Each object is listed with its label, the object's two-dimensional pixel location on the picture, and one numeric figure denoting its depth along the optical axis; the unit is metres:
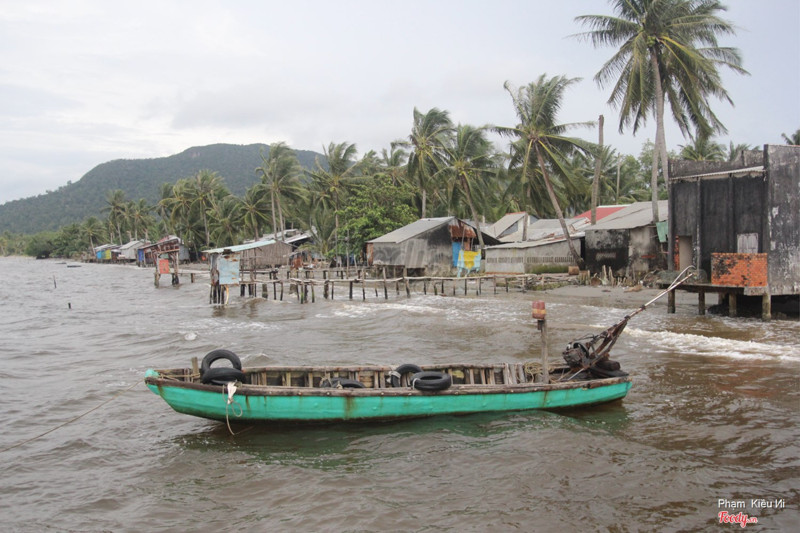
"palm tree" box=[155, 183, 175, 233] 66.53
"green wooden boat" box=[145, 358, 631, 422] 8.39
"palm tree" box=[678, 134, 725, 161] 38.65
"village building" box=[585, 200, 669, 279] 25.78
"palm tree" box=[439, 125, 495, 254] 33.38
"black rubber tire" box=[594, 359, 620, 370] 9.94
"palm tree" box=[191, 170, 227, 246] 63.78
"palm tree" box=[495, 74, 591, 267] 27.59
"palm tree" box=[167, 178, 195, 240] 64.69
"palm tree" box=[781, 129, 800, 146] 36.66
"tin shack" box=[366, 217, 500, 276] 33.56
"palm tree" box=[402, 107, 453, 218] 36.09
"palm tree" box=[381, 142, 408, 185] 46.97
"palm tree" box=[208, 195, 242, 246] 56.16
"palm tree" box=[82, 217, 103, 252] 98.44
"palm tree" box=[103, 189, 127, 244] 90.12
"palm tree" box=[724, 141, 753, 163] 41.66
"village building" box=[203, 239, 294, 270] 47.06
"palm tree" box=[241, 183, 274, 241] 51.12
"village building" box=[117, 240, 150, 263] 82.31
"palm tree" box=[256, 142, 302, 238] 48.41
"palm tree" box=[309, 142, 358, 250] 45.94
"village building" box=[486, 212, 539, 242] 47.49
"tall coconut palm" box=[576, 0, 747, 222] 23.77
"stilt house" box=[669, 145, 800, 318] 16.56
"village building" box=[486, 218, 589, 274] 30.69
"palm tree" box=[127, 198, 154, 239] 89.00
